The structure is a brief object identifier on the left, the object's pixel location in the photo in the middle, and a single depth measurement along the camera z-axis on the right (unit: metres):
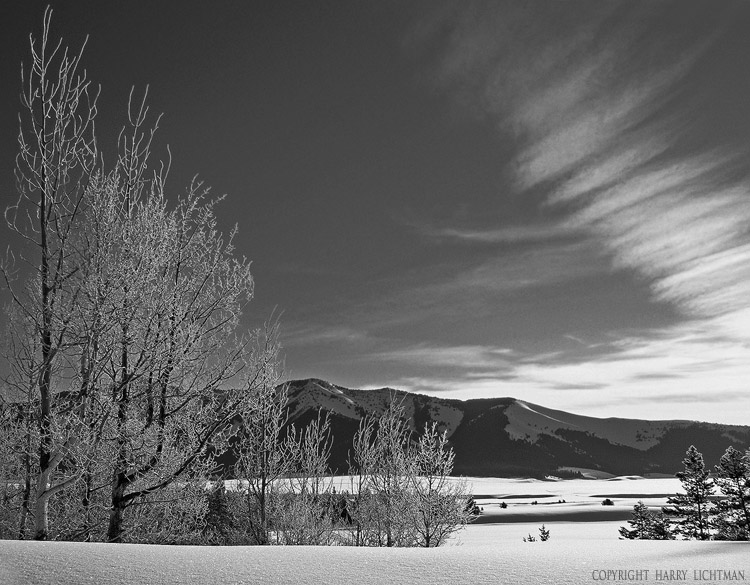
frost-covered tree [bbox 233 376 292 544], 15.81
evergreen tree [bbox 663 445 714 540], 39.47
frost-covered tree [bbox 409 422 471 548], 18.09
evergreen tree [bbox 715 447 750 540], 34.56
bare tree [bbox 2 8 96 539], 7.12
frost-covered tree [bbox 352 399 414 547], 18.42
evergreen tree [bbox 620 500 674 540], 40.81
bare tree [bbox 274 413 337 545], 16.69
